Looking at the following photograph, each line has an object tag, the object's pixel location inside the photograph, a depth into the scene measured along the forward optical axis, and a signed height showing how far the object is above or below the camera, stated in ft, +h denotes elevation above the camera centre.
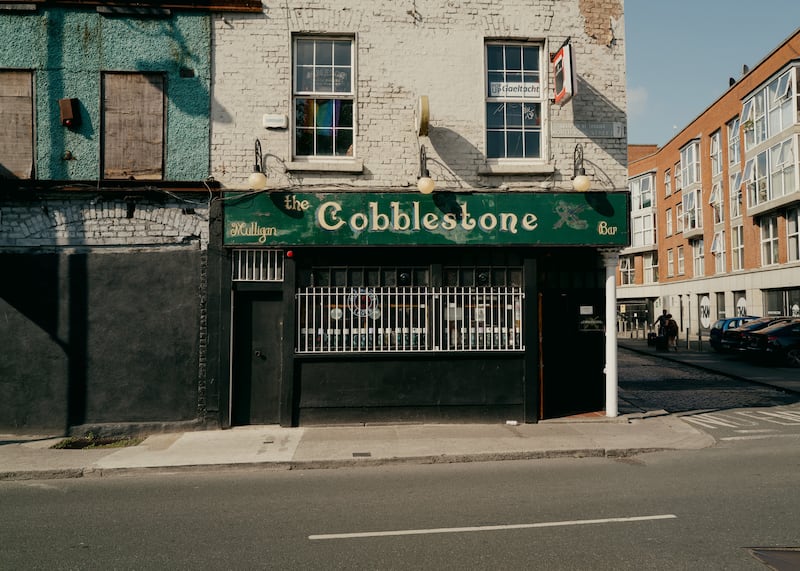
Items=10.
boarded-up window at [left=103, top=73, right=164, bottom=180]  34.04 +10.63
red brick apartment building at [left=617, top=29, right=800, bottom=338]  100.58 +21.67
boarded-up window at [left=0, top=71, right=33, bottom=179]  33.65 +10.74
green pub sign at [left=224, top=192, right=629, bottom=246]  33.78 +5.37
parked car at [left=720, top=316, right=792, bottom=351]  73.72 -2.52
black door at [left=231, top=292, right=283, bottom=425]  34.35 -2.70
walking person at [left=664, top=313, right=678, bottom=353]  89.76 -2.77
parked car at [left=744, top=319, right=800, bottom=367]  67.51 -3.50
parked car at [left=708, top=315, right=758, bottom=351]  83.92 -2.26
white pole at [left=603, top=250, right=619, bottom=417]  35.99 -1.40
